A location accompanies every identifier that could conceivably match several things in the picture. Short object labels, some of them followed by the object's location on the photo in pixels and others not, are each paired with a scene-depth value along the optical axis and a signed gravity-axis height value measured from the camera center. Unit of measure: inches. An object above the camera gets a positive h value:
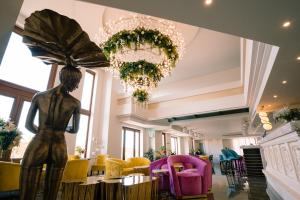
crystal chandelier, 161.9 +99.1
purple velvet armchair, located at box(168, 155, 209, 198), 160.2 -21.6
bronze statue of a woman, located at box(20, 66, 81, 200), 56.1 +7.5
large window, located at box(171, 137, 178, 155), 653.4 +49.8
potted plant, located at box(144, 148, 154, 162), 433.1 +9.0
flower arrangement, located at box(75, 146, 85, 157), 277.0 +11.9
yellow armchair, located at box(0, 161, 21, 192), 110.6 -10.9
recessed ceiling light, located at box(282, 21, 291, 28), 99.9 +73.2
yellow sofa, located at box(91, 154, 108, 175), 286.0 -9.7
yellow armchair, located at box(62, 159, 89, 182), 161.3 -10.6
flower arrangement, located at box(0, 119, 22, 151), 121.7 +15.3
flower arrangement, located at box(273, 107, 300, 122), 155.1 +37.2
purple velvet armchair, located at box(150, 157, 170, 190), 187.3 -23.8
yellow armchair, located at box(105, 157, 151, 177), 183.2 -9.1
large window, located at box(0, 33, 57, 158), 220.2 +103.7
